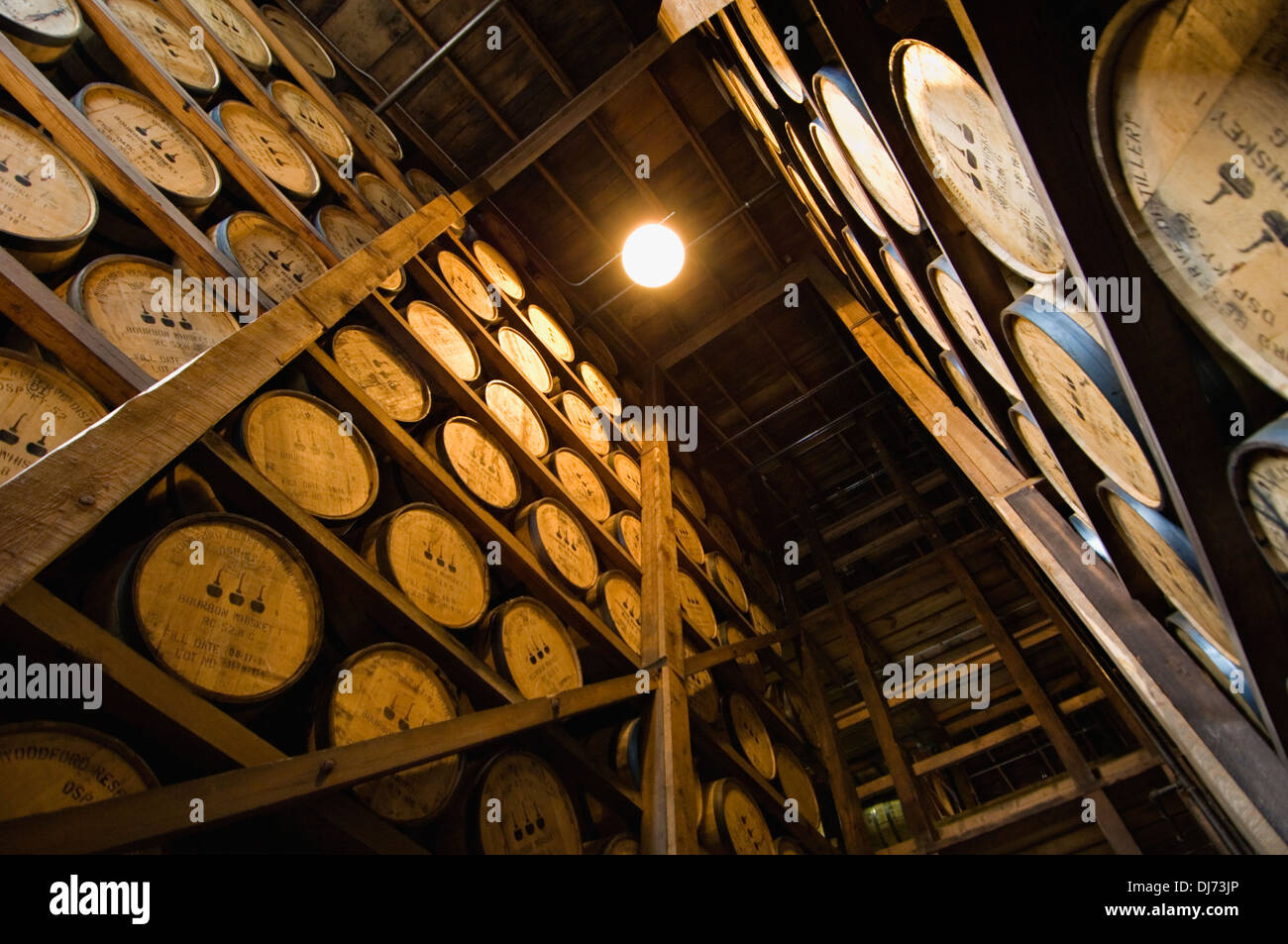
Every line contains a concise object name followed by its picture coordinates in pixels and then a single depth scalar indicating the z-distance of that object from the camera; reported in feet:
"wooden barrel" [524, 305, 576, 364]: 21.09
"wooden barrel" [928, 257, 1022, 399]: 9.37
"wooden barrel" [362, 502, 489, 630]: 10.42
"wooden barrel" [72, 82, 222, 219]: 10.73
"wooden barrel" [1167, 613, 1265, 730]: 7.75
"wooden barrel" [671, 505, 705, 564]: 20.63
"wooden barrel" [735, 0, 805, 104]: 12.42
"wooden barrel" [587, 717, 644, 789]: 12.19
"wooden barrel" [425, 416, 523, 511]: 12.98
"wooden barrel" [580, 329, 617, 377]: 24.40
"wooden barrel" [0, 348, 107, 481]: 7.18
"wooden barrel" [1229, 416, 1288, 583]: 4.75
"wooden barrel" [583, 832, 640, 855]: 10.91
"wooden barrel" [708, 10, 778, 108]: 15.05
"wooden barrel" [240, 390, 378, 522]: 9.55
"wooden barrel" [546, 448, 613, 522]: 16.58
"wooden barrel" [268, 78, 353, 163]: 16.38
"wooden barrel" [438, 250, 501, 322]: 17.53
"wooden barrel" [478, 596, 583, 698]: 11.27
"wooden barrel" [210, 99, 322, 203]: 13.52
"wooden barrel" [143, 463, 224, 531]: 8.26
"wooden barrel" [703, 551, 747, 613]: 21.27
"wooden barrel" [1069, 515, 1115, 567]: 10.61
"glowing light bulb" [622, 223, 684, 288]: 21.81
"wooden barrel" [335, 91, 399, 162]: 20.25
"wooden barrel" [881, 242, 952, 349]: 12.08
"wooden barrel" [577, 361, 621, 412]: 21.85
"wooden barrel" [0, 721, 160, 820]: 5.82
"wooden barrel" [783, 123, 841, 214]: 14.73
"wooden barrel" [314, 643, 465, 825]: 8.39
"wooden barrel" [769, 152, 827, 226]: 18.98
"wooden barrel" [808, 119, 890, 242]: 12.00
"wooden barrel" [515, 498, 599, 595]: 13.60
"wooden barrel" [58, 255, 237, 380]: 8.83
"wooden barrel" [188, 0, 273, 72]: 15.49
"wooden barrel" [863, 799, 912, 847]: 25.16
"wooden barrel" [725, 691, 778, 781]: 16.17
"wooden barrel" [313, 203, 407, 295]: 14.29
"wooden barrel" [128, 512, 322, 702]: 7.11
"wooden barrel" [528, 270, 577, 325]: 24.13
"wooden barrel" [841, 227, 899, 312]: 15.79
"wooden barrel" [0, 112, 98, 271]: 8.36
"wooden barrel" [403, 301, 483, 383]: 14.88
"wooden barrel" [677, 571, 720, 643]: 17.87
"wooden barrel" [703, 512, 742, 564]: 24.44
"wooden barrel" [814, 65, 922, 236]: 9.99
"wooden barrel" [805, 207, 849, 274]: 21.01
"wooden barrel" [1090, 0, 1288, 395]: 4.22
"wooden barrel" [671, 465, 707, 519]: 22.90
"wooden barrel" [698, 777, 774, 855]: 12.98
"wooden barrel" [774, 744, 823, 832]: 17.24
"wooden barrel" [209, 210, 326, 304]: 11.39
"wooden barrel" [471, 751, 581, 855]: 9.64
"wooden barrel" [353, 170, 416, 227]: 17.21
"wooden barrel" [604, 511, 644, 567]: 17.19
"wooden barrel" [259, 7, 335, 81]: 19.34
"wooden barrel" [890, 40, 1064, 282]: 6.88
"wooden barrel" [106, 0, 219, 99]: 12.62
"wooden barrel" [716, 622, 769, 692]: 19.22
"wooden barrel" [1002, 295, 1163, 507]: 6.54
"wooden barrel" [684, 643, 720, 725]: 15.35
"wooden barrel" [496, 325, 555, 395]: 18.20
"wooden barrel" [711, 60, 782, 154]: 17.98
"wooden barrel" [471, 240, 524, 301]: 20.08
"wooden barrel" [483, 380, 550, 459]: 15.71
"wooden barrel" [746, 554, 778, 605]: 25.27
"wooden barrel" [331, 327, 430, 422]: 12.48
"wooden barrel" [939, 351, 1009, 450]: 12.59
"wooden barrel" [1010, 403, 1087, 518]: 10.15
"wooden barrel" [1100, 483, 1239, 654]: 7.14
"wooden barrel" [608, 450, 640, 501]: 19.58
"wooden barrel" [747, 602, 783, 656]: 22.07
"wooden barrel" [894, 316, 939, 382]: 16.51
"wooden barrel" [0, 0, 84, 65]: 9.82
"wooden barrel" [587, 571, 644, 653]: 14.49
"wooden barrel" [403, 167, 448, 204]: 21.13
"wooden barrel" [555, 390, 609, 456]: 18.89
